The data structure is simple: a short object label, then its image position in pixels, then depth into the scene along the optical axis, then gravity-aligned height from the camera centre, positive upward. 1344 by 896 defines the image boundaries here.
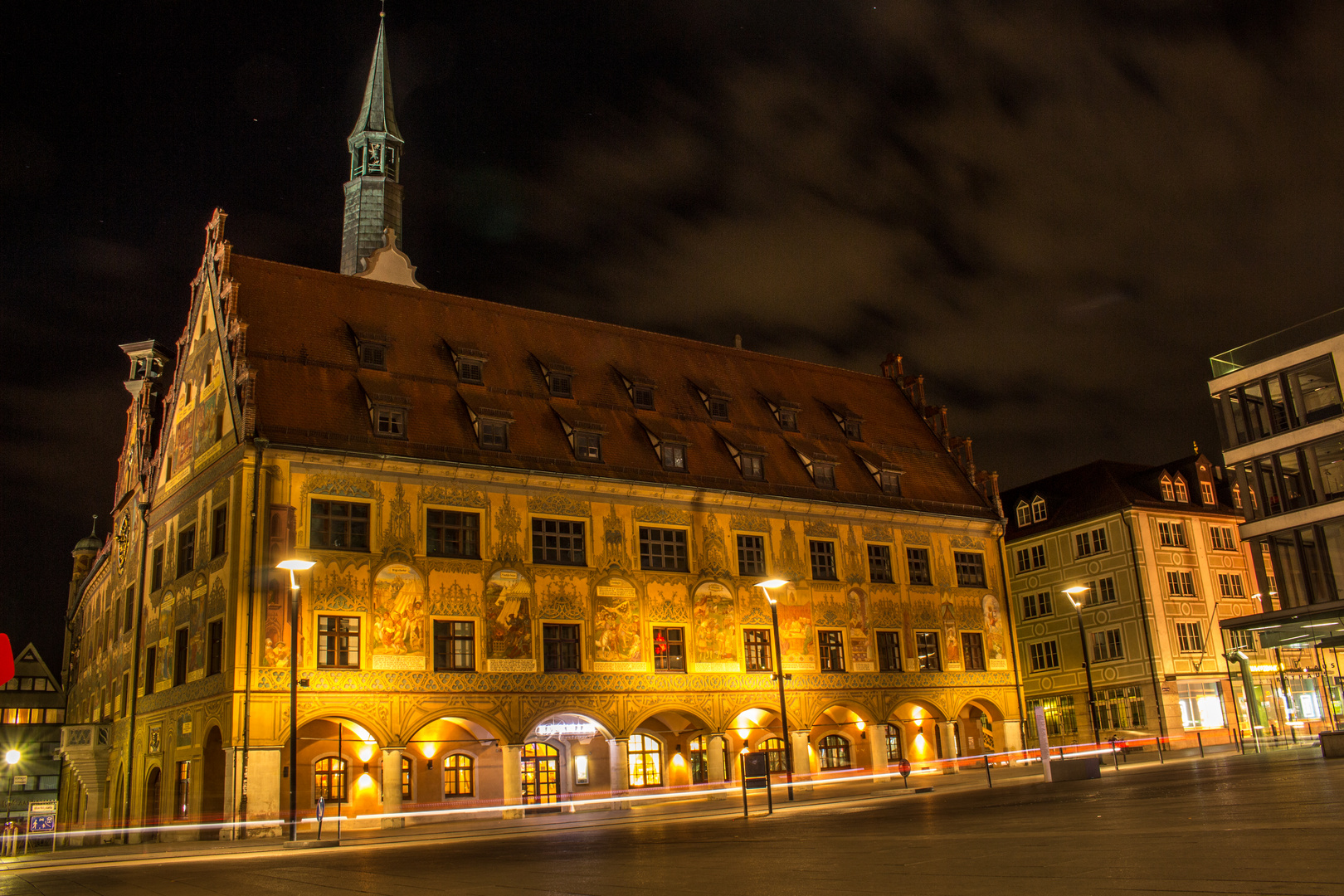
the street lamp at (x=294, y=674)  23.70 +2.12
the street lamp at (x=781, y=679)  29.13 +1.55
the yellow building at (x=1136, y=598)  52.81 +5.70
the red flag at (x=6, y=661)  17.05 +1.95
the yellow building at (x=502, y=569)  30.88 +5.73
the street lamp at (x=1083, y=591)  36.19 +4.25
